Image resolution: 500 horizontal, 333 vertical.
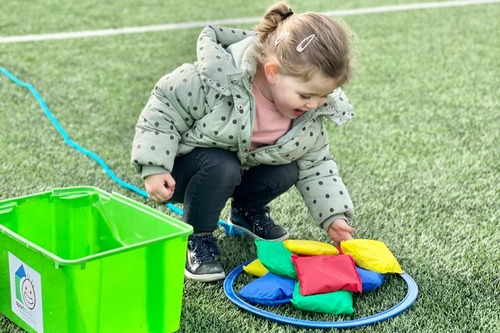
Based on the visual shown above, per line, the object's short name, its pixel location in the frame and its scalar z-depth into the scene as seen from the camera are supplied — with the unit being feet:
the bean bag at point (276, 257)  6.28
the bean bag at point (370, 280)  6.19
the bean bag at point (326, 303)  5.90
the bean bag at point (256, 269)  6.46
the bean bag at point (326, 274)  6.01
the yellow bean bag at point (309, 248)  6.56
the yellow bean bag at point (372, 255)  6.35
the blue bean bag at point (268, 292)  6.03
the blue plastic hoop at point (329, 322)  5.71
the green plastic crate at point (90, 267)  5.00
